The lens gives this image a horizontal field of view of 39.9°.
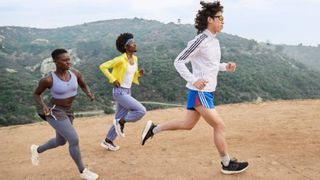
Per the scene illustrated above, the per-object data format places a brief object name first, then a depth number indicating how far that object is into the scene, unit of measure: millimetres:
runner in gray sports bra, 5008
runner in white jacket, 4801
